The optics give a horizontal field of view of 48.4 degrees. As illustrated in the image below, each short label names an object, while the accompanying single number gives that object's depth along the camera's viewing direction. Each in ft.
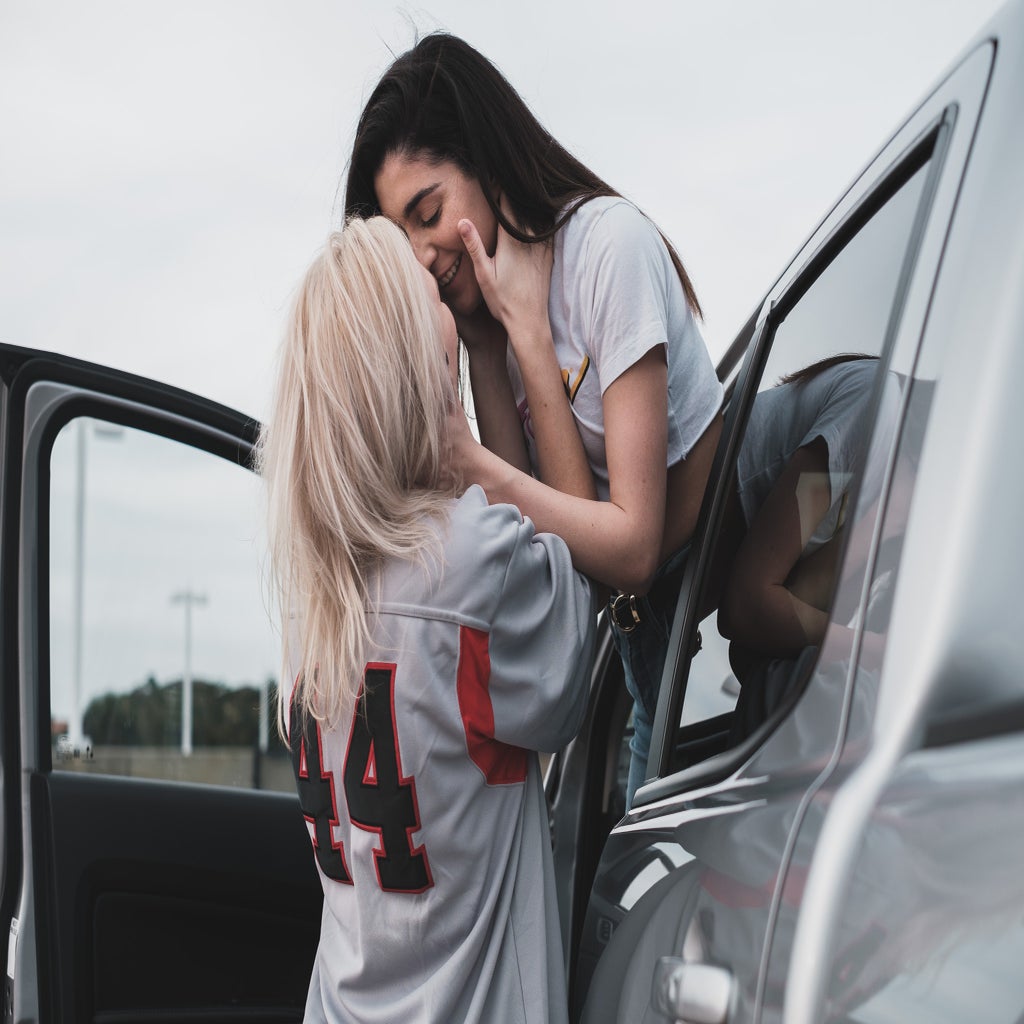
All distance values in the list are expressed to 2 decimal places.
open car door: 6.80
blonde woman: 4.70
